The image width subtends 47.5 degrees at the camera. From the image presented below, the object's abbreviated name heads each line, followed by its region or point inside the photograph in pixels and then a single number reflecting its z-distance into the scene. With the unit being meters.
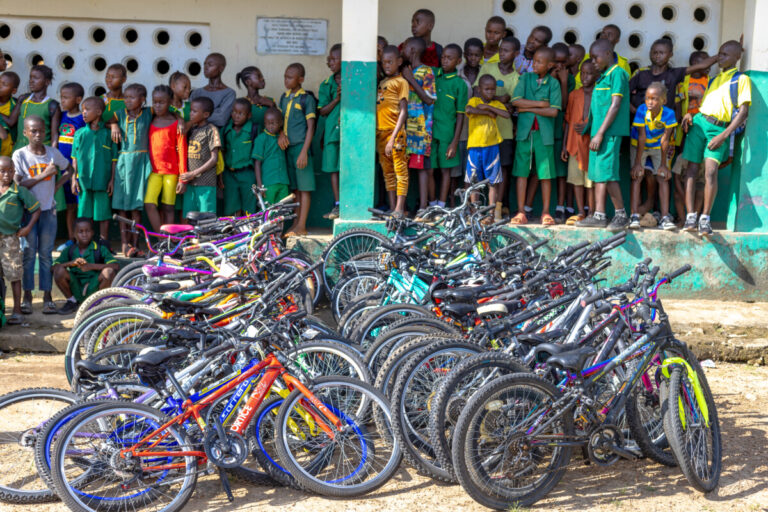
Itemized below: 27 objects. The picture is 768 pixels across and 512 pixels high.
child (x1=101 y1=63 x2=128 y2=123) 9.02
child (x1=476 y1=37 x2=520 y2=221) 9.01
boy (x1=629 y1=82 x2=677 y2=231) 8.58
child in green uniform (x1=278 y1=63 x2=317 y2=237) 9.04
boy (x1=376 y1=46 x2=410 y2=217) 8.62
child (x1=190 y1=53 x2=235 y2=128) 9.08
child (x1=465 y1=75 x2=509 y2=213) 8.80
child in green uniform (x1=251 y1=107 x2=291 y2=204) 9.01
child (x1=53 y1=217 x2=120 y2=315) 8.09
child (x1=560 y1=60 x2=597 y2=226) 8.84
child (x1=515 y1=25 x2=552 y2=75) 9.27
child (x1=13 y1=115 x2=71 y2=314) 8.06
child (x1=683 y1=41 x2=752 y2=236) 8.41
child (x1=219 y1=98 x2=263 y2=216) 9.05
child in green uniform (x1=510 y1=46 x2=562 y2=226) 8.84
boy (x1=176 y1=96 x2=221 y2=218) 8.76
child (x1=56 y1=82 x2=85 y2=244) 8.99
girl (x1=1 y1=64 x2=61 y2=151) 8.98
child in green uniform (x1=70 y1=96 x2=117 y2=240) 8.77
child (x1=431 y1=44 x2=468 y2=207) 8.97
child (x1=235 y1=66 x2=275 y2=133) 9.28
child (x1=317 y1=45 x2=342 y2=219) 9.18
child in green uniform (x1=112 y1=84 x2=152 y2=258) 8.79
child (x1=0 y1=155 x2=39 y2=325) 7.66
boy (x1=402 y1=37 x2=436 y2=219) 8.81
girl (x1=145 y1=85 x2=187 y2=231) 8.80
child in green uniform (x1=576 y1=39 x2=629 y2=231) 8.45
